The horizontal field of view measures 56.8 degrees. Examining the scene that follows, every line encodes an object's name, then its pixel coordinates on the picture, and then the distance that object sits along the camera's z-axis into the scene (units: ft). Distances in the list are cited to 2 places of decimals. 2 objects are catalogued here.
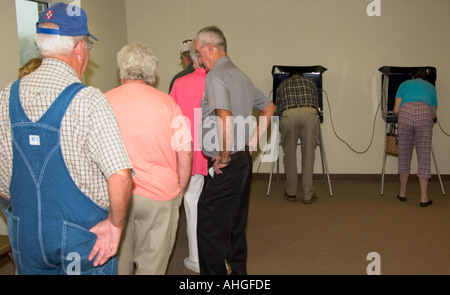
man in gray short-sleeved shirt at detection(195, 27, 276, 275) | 7.65
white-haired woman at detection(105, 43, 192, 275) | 6.18
